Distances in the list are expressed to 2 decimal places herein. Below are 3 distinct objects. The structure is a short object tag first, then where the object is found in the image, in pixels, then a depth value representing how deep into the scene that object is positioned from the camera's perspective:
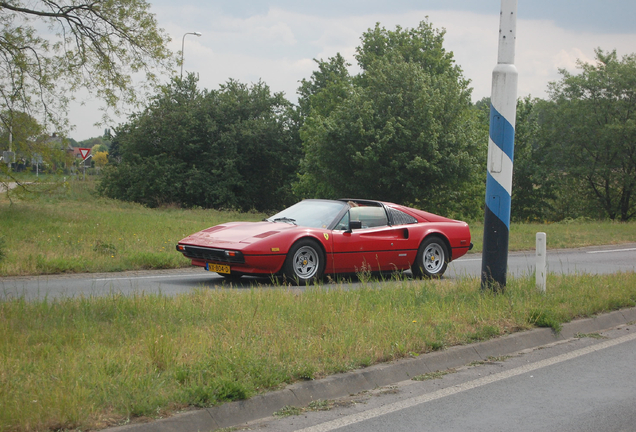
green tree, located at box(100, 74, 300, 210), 46.81
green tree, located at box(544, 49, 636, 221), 47.19
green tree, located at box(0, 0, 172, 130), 20.27
